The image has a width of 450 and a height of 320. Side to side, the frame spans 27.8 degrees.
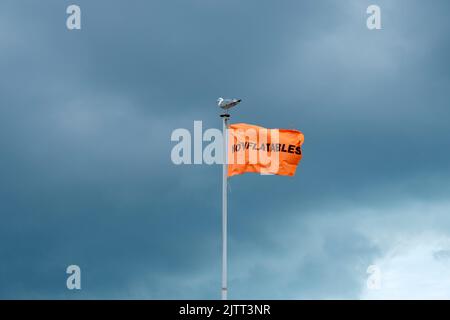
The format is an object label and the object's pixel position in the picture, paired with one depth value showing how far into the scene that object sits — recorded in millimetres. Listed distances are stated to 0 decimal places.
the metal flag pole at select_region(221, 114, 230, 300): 49516
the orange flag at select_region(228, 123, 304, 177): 50781
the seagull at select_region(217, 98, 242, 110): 50781
